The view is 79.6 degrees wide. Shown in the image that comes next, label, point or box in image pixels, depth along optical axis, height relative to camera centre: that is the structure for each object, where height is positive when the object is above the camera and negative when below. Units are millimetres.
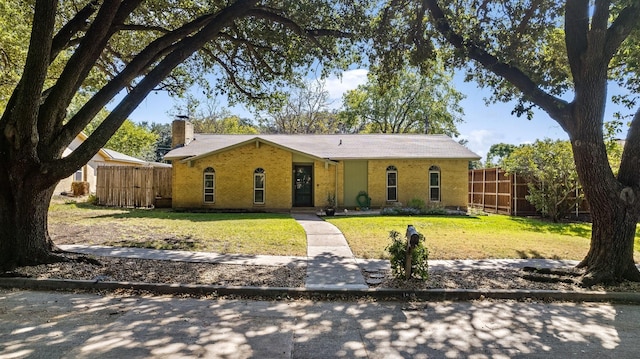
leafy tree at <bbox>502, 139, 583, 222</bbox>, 16312 +720
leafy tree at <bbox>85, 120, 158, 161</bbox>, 49469 +6213
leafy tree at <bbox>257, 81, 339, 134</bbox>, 38906 +7451
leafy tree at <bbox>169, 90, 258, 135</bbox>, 44219 +7757
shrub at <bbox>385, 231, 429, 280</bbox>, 6176 -1135
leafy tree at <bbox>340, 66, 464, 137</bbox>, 40594 +8955
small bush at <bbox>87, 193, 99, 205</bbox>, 21281 -722
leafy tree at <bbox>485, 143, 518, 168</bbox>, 73688 +8096
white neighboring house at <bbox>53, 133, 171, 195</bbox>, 30078 +2060
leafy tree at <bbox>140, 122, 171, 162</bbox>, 76412 +10247
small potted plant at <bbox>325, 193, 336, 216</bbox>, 19319 -590
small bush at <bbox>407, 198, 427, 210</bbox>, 19047 -683
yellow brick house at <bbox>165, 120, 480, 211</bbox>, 19234 +765
